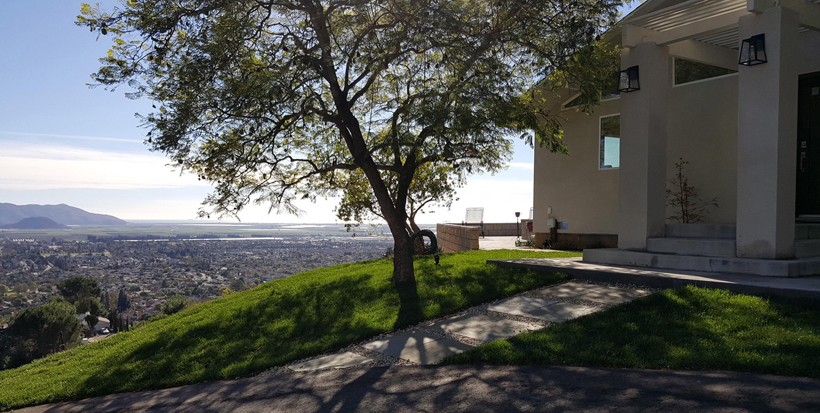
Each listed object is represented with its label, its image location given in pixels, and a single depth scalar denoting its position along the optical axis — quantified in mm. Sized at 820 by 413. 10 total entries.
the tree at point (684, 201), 11070
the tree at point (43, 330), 18859
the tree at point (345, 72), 7910
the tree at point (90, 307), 25811
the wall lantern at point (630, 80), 8938
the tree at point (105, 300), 28903
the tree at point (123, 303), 28203
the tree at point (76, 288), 29156
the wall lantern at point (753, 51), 7261
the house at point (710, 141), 7176
